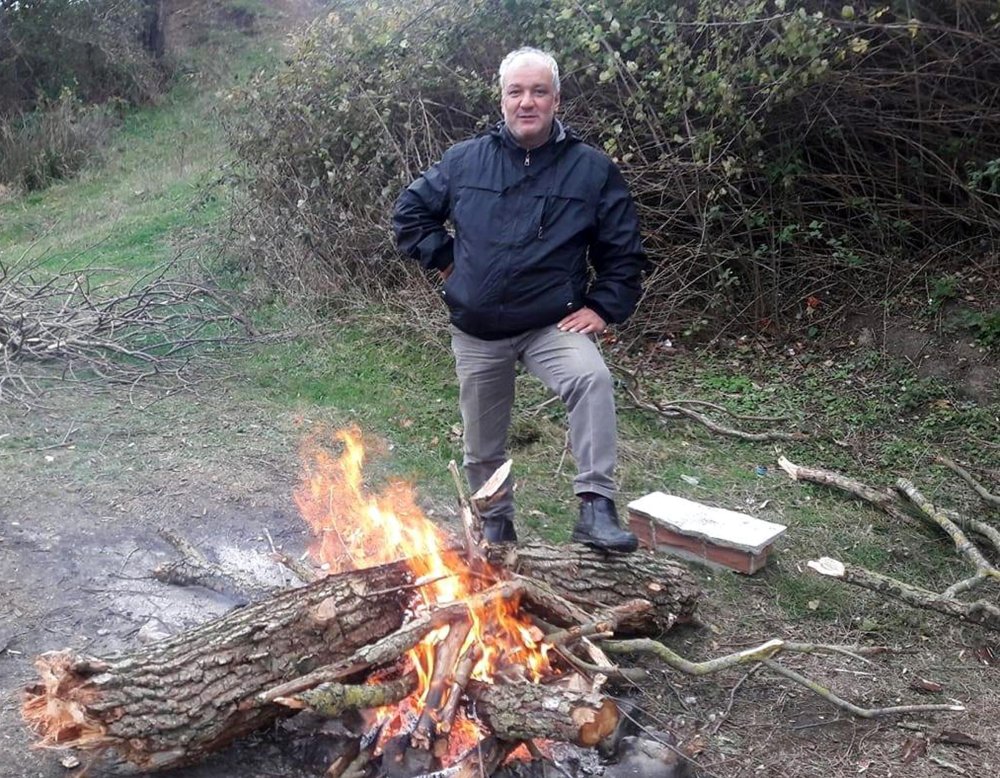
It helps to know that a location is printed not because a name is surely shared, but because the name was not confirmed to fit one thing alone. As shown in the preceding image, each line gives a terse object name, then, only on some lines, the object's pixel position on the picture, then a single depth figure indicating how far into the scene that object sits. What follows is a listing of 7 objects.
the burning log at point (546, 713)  2.65
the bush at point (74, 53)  17.42
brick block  4.27
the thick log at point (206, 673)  2.64
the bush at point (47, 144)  14.58
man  3.52
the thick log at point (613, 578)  3.42
